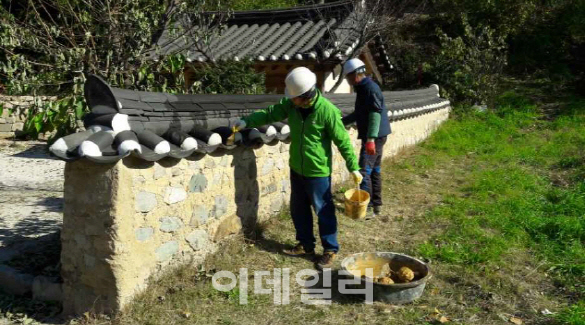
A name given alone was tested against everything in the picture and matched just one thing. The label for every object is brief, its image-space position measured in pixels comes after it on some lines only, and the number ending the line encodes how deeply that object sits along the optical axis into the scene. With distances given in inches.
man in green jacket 162.7
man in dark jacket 201.5
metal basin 147.1
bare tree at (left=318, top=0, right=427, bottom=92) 377.4
